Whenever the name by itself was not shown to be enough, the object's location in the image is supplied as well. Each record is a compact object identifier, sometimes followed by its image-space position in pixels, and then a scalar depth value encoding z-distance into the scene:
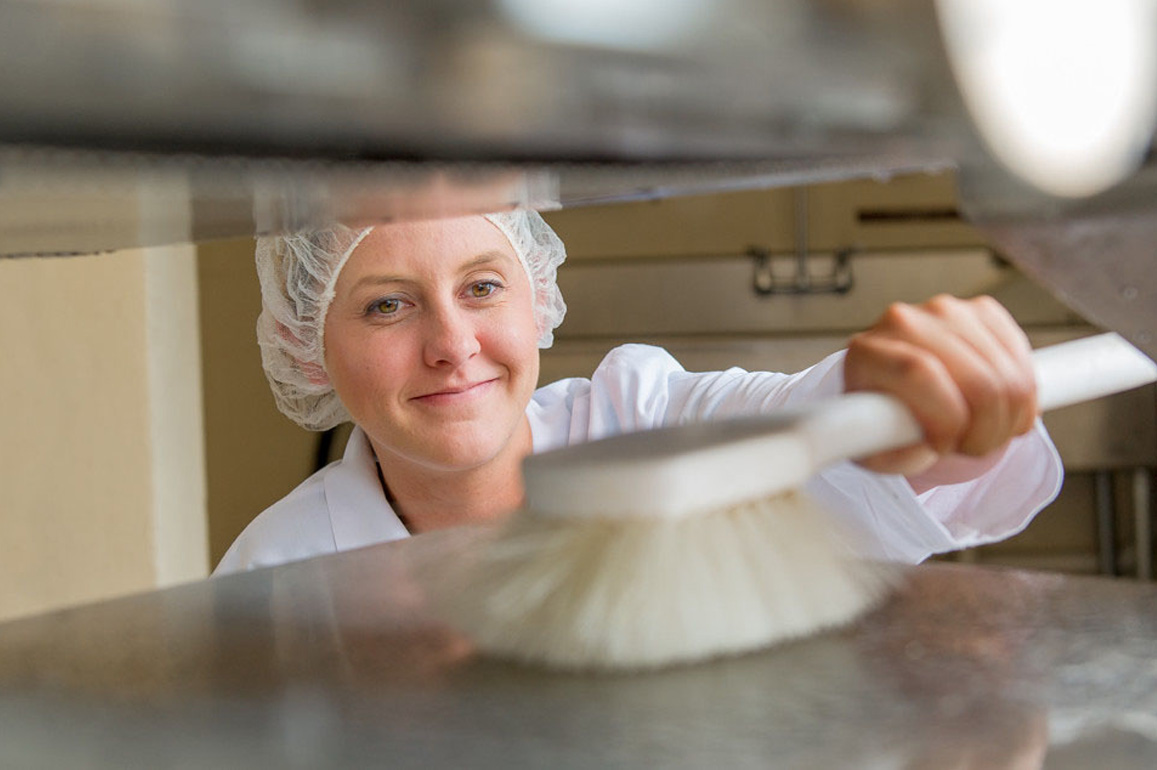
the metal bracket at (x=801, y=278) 2.07
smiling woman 0.98
